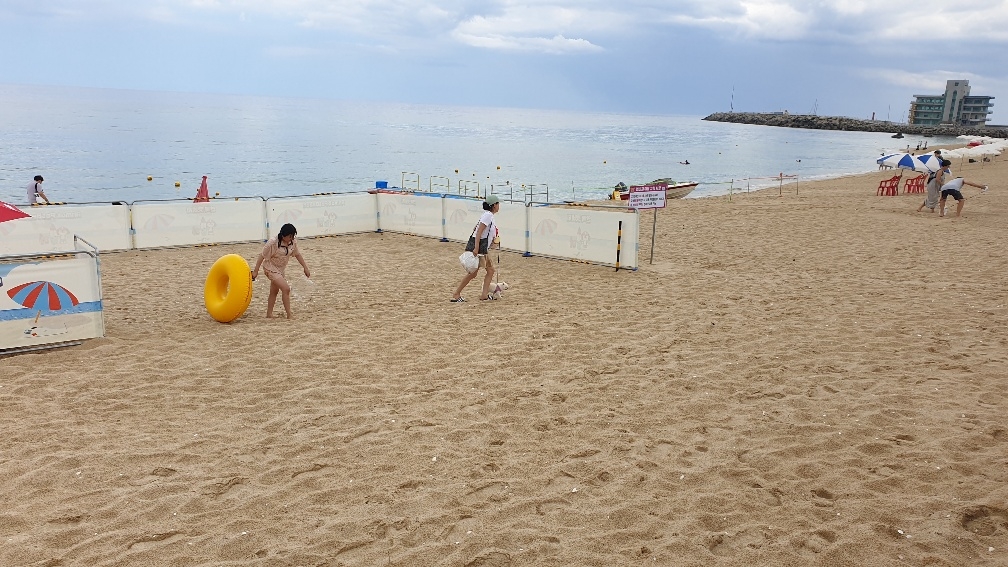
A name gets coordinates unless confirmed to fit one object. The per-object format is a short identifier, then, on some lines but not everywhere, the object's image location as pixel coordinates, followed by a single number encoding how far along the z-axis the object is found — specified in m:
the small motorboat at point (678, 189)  32.38
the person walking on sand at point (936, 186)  18.72
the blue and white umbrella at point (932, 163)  22.80
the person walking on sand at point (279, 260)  8.84
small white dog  10.27
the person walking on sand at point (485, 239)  9.80
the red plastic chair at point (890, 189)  25.64
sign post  11.93
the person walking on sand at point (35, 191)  16.38
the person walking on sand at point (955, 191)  17.86
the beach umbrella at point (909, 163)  23.91
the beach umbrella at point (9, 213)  7.55
